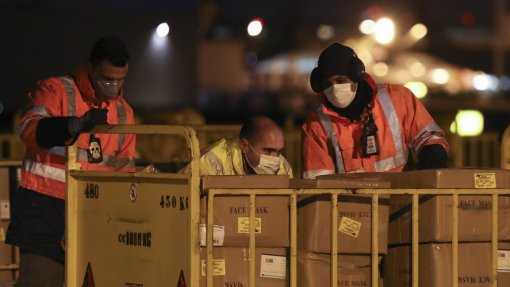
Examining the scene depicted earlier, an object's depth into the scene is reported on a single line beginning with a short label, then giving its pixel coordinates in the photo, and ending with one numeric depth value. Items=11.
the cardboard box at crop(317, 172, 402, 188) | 14.03
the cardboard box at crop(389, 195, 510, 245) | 13.59
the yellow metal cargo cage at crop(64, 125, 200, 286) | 12.79
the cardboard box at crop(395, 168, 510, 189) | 13.63
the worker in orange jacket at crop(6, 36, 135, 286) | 14.71
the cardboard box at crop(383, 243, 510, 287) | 13.61
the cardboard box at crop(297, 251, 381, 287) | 13.42
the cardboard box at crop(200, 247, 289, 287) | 13.24
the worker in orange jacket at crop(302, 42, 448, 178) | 15.89
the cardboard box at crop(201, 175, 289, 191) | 12.97
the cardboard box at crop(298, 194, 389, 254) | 13.43
